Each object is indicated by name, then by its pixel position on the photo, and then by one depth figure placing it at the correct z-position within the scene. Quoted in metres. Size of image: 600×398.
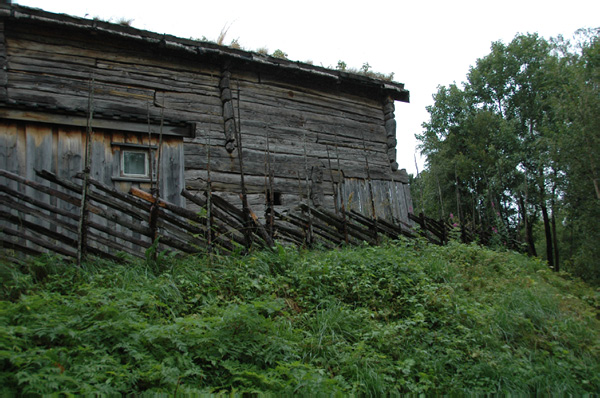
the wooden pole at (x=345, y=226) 8.02
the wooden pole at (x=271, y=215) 6.77
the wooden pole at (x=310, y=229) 7.46
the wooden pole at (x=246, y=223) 6.30
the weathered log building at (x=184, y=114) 7.40
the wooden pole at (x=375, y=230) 8.62
